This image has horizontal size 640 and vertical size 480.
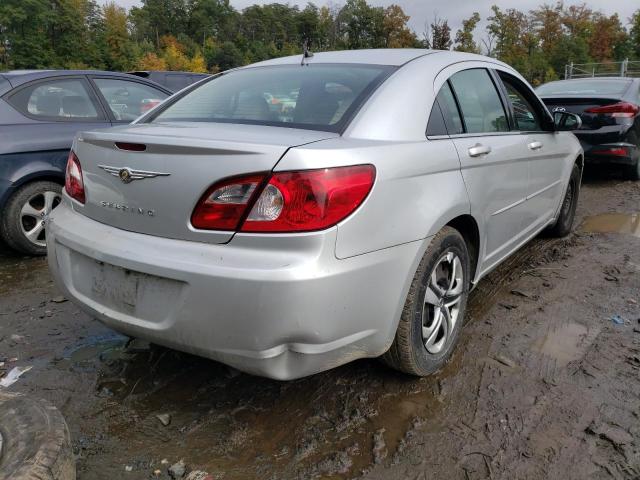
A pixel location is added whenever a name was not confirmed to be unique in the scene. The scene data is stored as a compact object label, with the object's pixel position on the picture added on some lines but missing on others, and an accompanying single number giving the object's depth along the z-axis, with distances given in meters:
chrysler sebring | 1.81
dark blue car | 4.16
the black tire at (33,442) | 1.55
